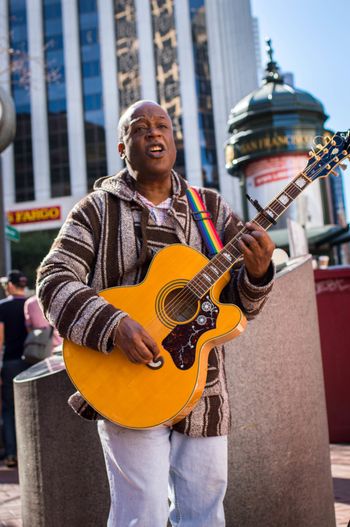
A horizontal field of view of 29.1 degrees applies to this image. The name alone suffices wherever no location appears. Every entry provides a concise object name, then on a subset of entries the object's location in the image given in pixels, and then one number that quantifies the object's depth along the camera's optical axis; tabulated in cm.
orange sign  4431
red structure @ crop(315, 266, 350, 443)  618
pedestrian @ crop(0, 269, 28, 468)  668
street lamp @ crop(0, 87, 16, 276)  680
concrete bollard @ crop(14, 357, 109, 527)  321
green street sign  830
